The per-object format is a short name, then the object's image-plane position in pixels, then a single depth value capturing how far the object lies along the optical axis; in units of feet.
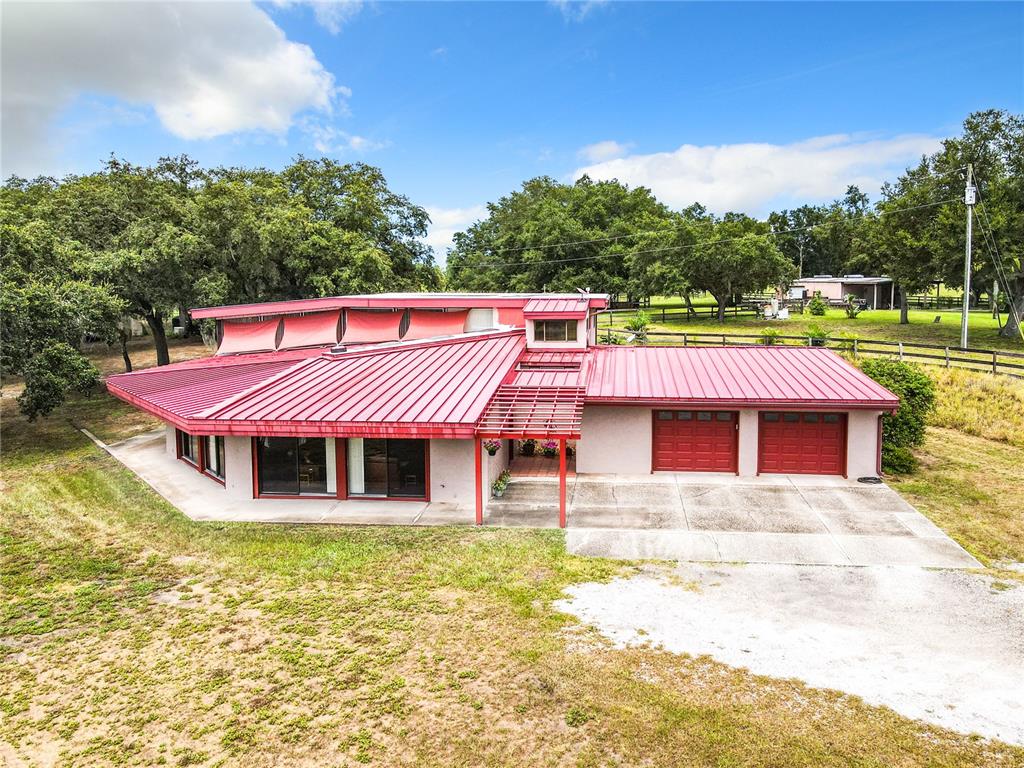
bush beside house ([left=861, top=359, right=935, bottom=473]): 63.26
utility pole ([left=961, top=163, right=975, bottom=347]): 98.53
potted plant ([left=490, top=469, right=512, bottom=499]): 57.77
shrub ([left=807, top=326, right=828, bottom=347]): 99.81
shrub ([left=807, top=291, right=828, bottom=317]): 174.50
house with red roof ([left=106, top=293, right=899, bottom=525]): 54.13
